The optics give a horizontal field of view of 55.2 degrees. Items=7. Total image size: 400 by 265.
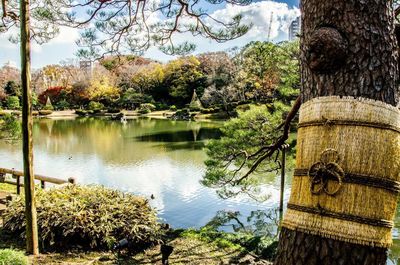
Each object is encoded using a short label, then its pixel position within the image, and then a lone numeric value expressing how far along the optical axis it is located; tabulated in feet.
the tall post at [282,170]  19.33
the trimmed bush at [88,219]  14.89
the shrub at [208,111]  90.22
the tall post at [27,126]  12.05
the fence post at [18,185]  23.17
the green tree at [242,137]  20.54
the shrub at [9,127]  24.48
